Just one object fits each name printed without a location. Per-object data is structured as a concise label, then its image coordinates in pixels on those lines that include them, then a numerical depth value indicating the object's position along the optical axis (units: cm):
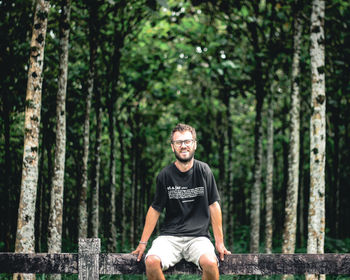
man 533
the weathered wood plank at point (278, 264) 511
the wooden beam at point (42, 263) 516
